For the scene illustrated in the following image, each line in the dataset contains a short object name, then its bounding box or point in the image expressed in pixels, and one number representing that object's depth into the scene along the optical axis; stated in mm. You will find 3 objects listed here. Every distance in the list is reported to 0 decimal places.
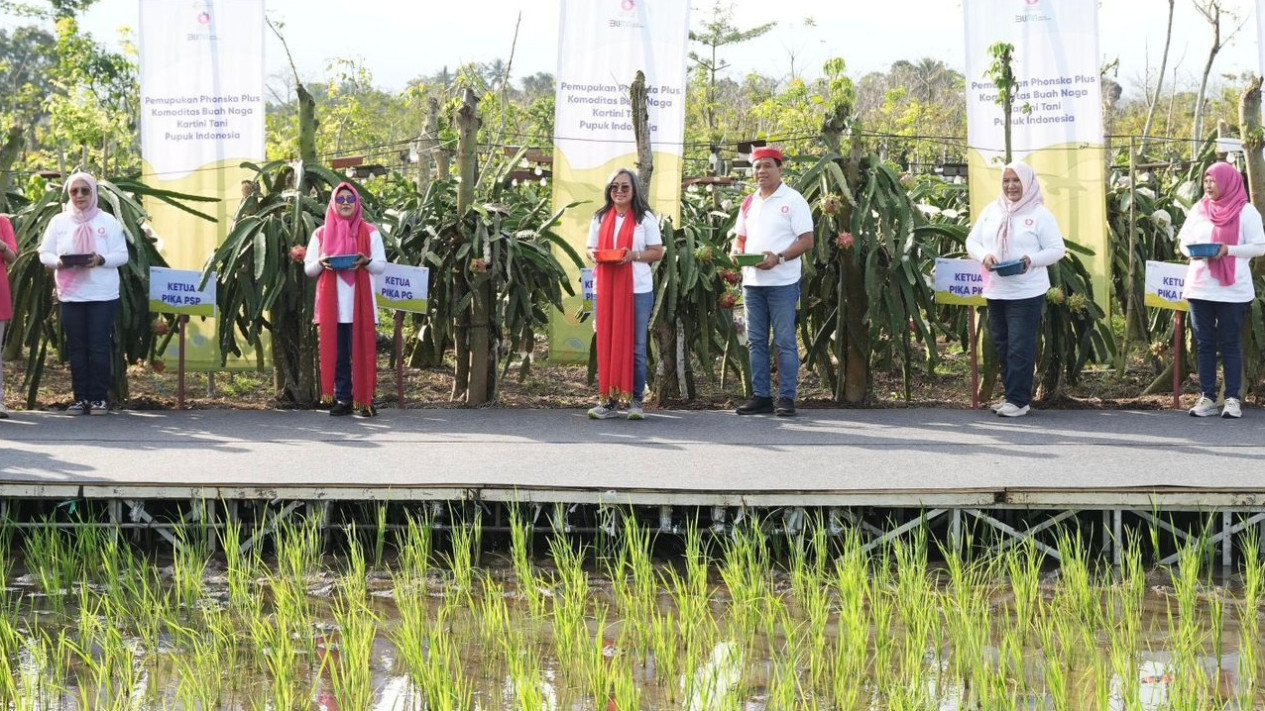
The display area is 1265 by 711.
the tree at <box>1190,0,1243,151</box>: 16547
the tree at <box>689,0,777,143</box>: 25594
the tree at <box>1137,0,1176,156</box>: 18078
